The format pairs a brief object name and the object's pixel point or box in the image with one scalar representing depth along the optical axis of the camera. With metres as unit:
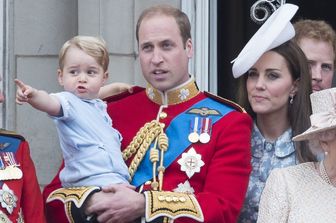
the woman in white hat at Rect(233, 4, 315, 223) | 9.06
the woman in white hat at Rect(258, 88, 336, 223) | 8.31
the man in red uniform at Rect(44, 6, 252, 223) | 8.42
